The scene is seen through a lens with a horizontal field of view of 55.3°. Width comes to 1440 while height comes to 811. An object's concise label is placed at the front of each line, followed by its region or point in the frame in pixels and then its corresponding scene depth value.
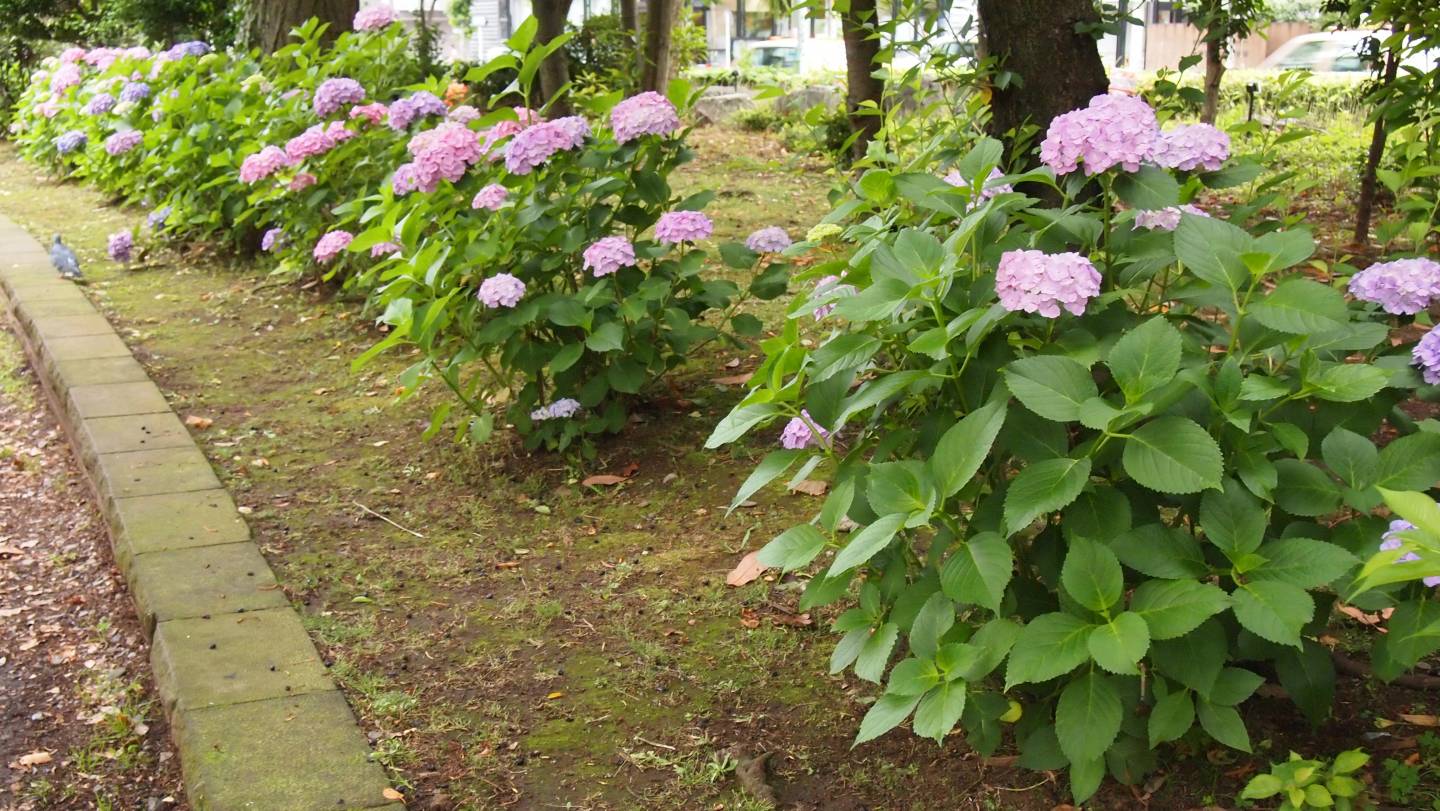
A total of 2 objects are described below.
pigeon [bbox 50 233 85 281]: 6.73
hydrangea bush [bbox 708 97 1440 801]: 1.98
